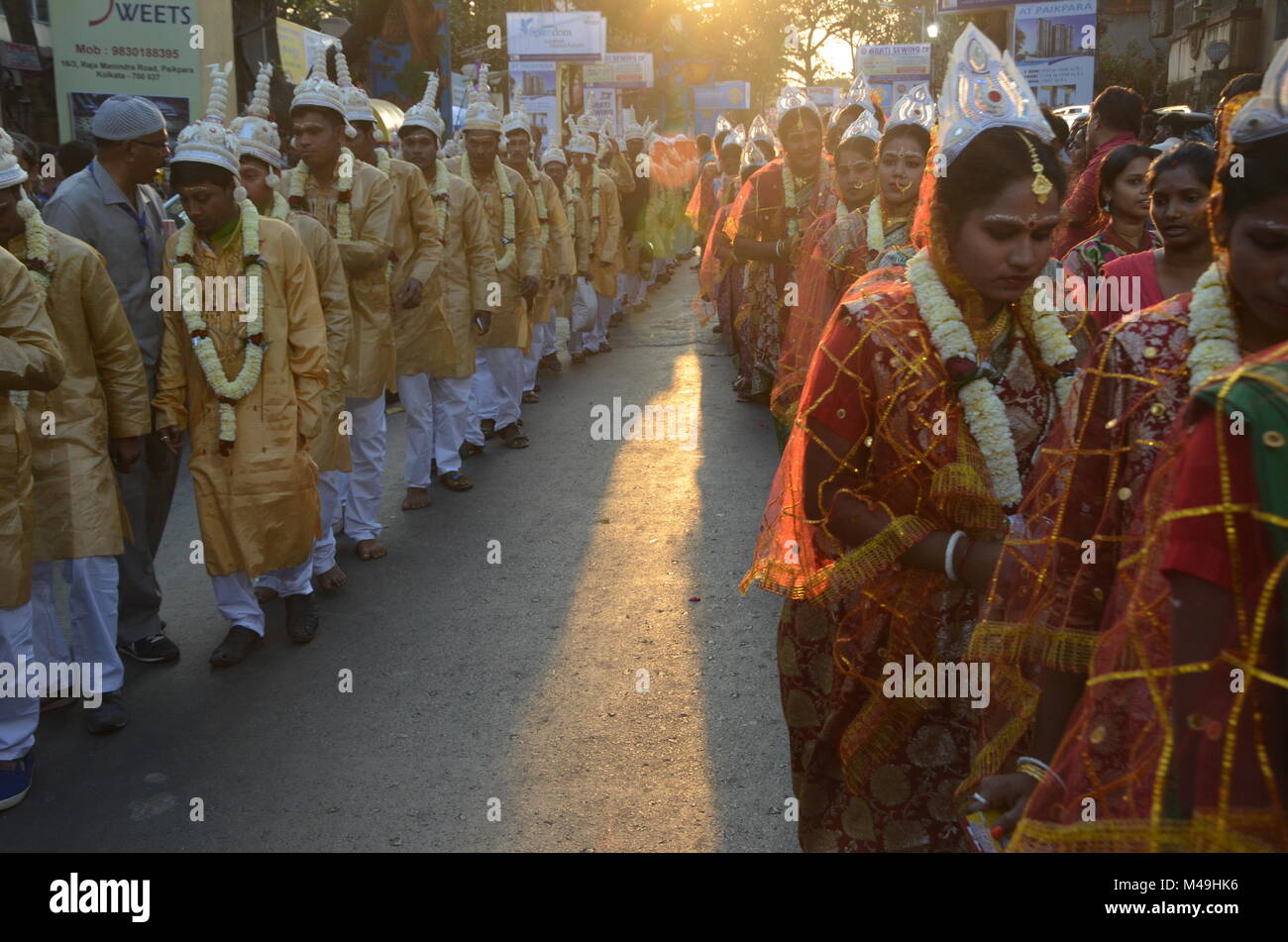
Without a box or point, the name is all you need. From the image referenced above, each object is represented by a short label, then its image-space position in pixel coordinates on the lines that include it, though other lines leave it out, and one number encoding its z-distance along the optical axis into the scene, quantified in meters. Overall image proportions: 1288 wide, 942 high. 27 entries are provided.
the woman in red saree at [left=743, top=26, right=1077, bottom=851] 2.35
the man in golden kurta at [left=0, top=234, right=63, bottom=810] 3.62
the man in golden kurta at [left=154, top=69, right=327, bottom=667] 4.75
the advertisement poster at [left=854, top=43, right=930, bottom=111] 31.80
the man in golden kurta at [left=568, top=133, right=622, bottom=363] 13.30
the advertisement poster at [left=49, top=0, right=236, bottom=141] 9.22
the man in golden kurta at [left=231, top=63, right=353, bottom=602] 5.44
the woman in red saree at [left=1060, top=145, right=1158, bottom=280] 4.61
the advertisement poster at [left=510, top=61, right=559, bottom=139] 26.27
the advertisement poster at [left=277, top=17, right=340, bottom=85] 14.05
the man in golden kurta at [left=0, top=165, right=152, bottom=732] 4.10
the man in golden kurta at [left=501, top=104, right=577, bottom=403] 10.67
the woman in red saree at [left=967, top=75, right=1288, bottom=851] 1.36
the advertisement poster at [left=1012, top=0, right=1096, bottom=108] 23.22
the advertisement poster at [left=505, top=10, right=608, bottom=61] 26.16
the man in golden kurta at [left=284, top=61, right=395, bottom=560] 6.02
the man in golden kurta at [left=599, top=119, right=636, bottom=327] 16.05
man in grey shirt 4.93
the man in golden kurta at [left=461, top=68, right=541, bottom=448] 8.60
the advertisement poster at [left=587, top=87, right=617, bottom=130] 30.84
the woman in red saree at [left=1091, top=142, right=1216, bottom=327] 3.62
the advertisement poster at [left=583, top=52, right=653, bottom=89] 31.17
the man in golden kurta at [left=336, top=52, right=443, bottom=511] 6.81
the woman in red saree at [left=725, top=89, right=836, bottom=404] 7.83
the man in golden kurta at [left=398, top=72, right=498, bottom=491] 7.43
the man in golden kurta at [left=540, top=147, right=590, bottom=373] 12.79
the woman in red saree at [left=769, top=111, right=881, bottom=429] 5.22
